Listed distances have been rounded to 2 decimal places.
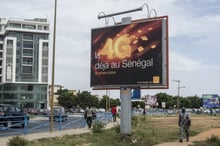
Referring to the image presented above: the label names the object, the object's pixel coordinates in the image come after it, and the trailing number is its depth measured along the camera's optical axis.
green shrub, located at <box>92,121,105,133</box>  26.66
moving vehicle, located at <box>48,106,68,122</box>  38.91
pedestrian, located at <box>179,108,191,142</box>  22.95
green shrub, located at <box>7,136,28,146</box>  16.38
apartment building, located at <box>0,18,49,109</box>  123.56
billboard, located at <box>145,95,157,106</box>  55.16
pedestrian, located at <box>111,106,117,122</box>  42.12
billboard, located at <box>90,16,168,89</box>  21.55
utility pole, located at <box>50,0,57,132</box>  26.20
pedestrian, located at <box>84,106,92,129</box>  31.85
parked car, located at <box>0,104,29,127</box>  32.10
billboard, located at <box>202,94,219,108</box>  91.50
